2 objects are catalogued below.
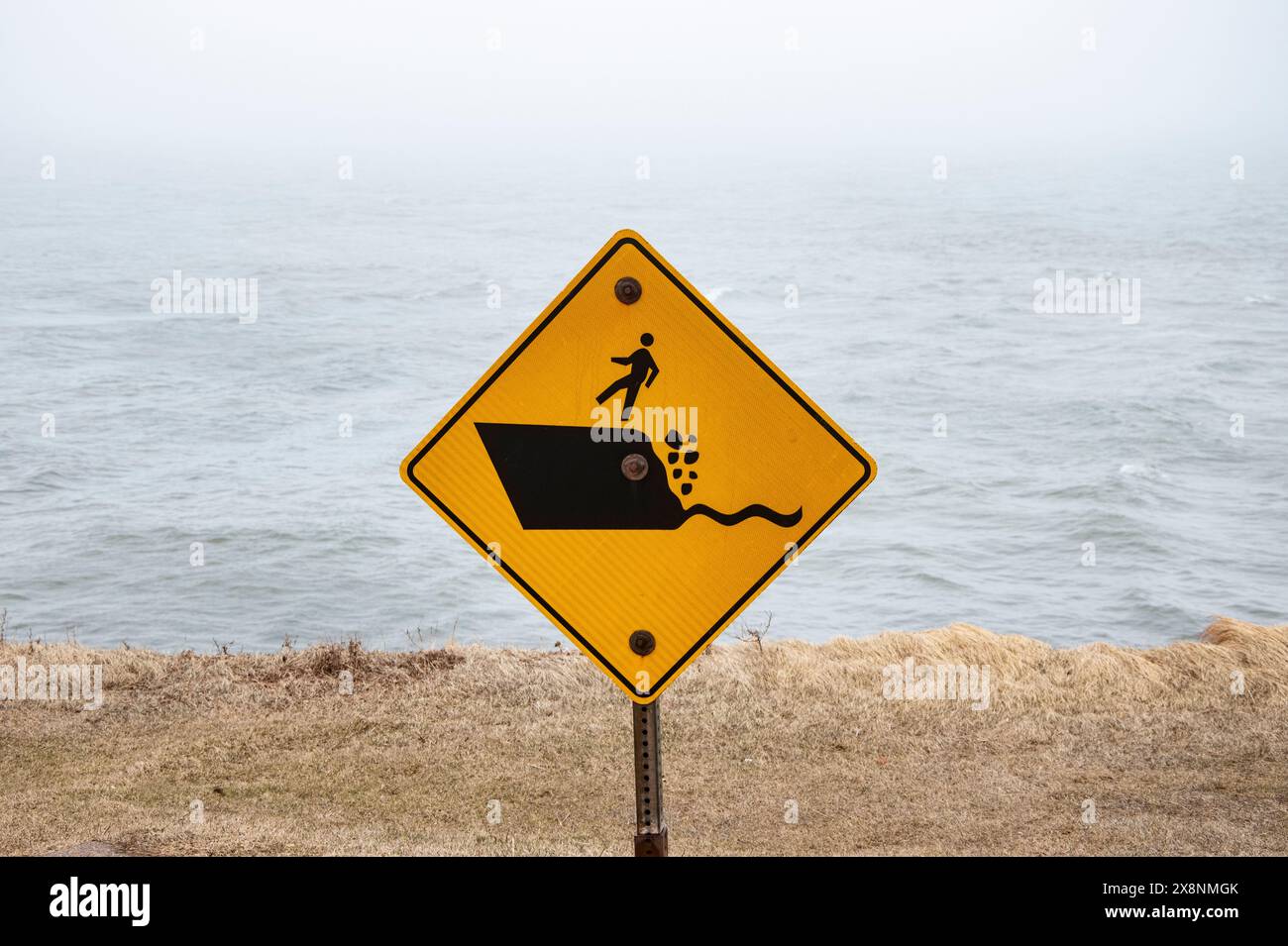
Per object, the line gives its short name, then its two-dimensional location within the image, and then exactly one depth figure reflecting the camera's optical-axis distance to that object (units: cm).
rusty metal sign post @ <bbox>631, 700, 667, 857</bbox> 449
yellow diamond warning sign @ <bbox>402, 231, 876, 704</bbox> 442
